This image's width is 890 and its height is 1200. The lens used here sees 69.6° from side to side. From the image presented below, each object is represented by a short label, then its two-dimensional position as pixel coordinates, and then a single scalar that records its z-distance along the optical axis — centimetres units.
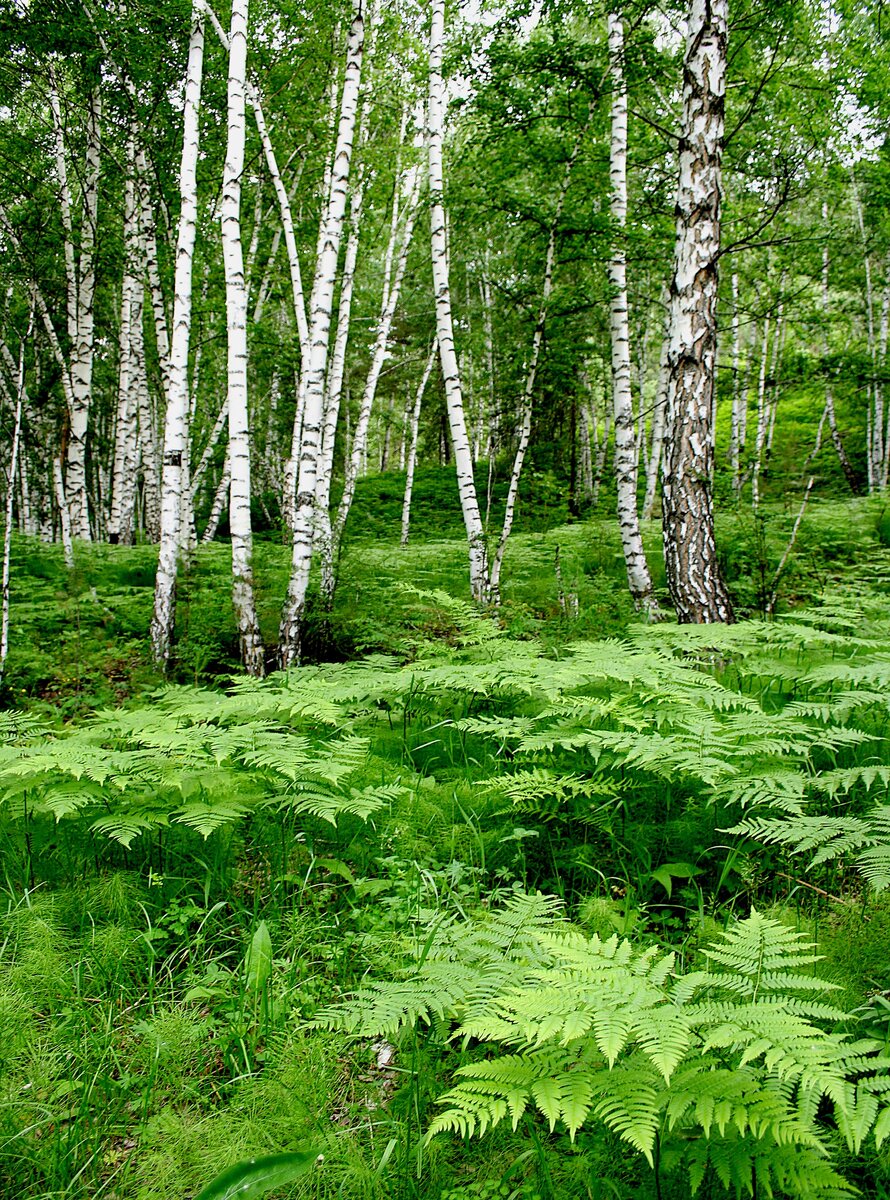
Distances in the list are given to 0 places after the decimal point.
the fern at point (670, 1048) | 129
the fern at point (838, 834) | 197
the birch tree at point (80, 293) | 1110
